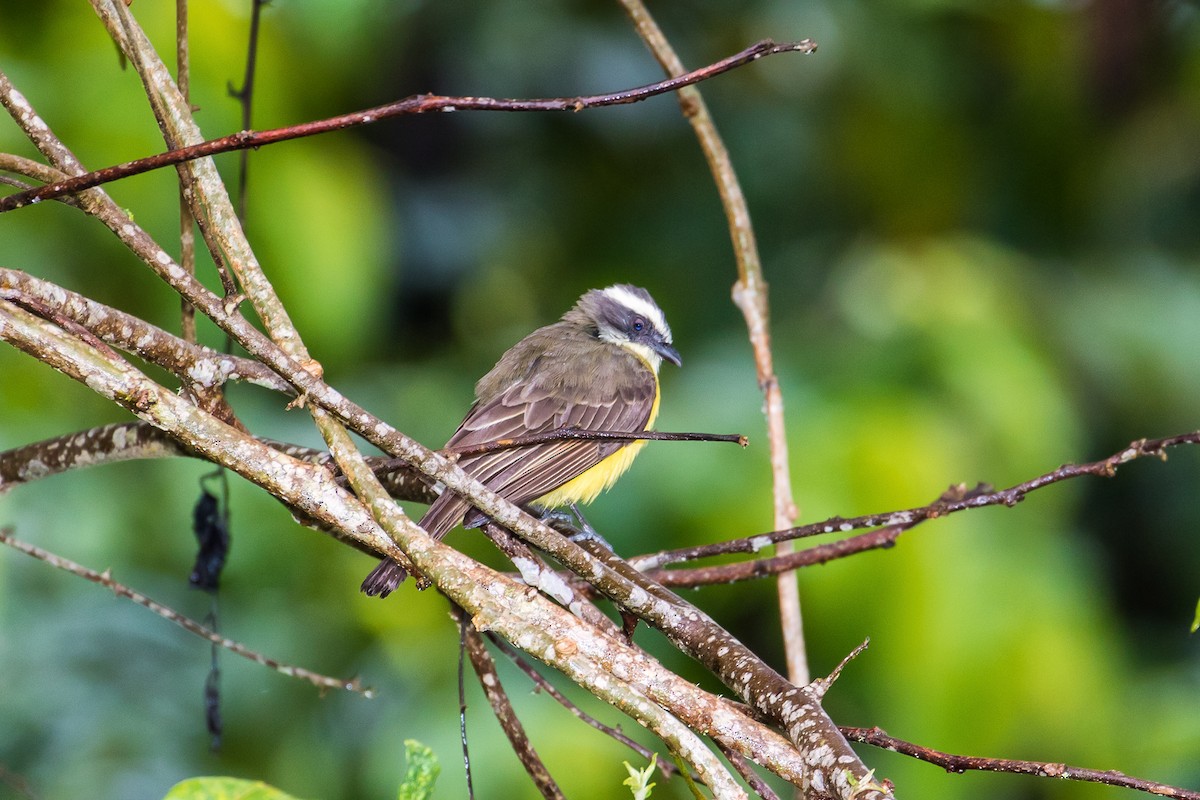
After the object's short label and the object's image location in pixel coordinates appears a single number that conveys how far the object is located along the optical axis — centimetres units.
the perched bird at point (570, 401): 654
